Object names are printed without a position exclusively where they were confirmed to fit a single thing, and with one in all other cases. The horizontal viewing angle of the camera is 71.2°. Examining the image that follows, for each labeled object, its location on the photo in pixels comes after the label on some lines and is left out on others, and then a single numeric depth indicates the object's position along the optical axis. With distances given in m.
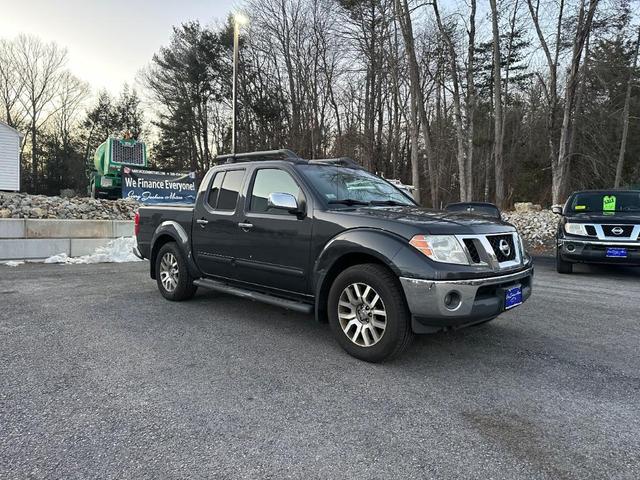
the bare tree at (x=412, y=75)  18.56
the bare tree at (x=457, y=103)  20.42
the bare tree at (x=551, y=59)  19.39
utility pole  16.22
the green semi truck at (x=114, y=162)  19.25
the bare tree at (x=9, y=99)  42.59
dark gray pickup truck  3.46
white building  23.28
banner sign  16.47
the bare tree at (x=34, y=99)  42.84
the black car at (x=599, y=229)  8.02
